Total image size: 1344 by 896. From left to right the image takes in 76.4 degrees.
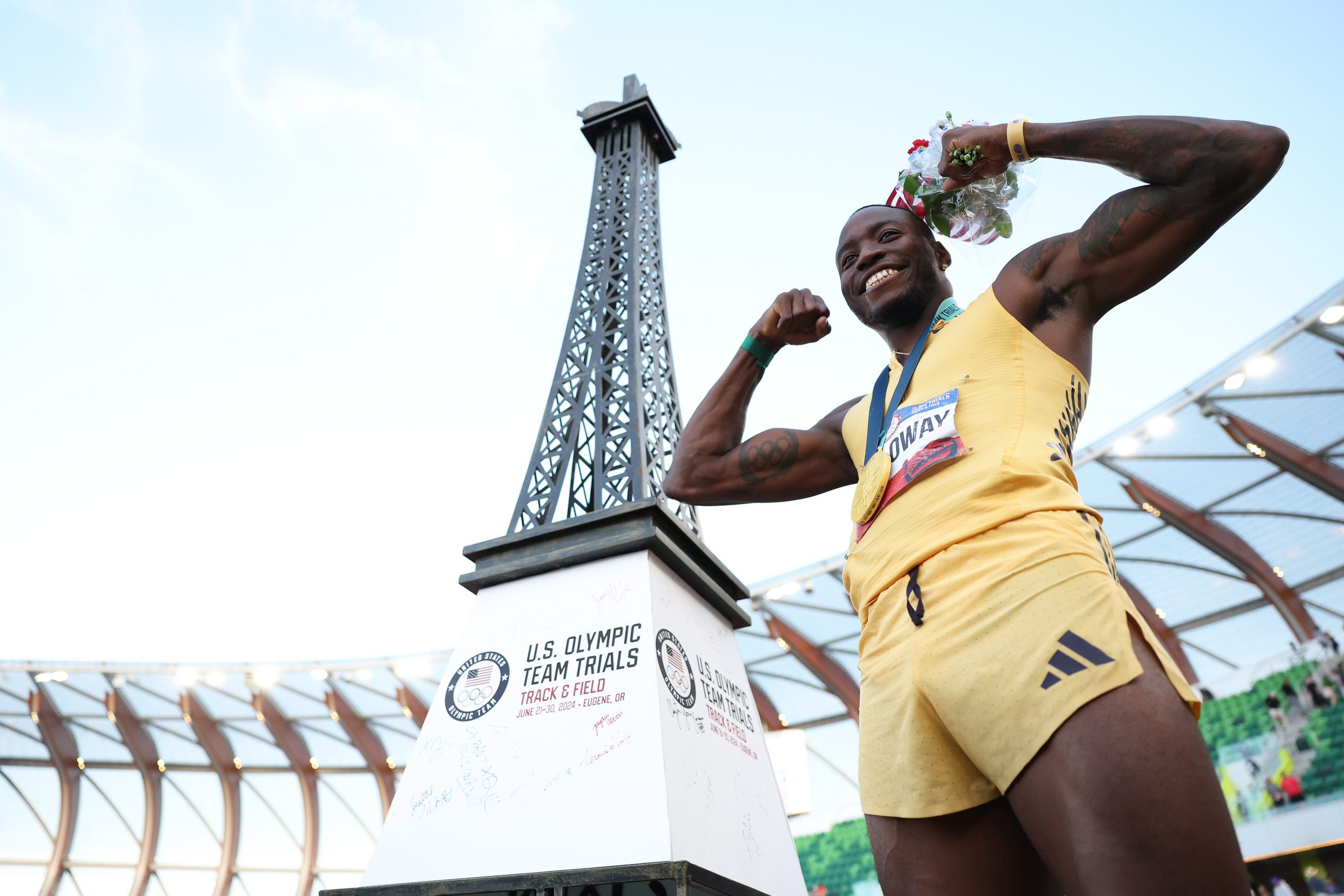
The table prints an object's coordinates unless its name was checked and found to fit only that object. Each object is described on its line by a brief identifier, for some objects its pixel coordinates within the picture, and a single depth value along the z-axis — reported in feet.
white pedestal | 14.32
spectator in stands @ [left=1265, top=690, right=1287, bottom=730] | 49.14
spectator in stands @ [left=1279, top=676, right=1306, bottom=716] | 48.80
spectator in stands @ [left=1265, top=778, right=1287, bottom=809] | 46.37
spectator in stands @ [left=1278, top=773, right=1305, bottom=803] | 46.19
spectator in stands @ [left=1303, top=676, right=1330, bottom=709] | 47.67
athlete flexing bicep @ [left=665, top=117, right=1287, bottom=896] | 3.74
